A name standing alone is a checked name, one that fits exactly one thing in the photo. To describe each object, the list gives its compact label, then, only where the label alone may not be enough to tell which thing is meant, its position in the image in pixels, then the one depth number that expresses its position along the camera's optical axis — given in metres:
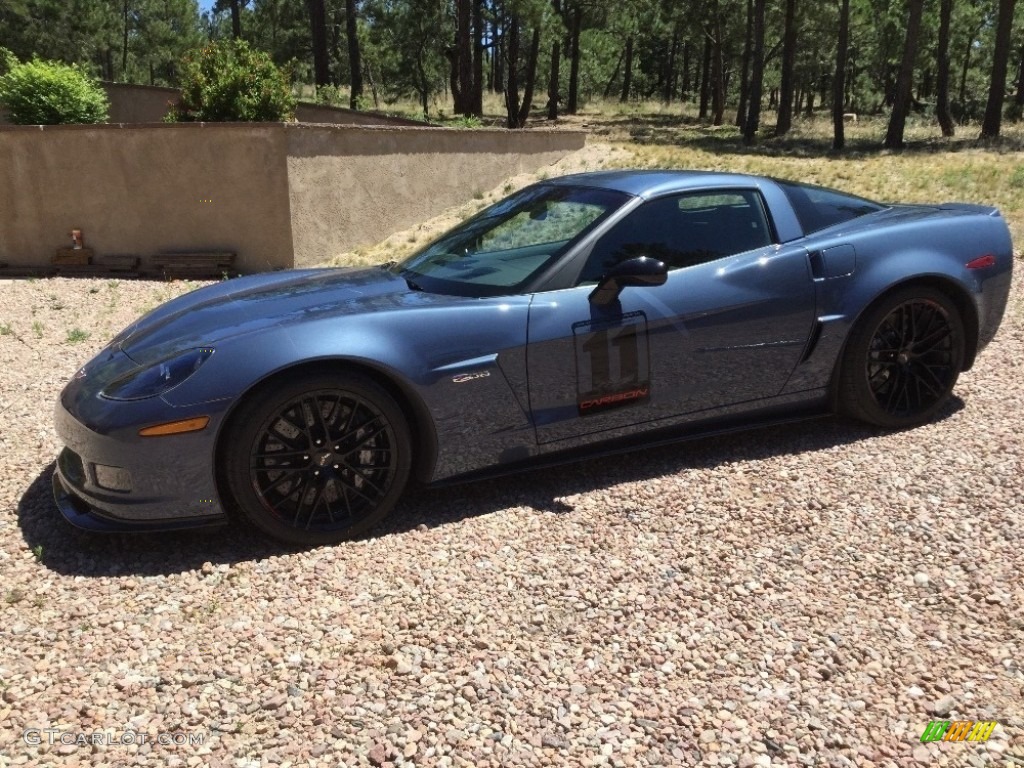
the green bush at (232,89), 11.09
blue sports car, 3.16
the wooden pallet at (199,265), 10.07
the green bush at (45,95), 11.00
